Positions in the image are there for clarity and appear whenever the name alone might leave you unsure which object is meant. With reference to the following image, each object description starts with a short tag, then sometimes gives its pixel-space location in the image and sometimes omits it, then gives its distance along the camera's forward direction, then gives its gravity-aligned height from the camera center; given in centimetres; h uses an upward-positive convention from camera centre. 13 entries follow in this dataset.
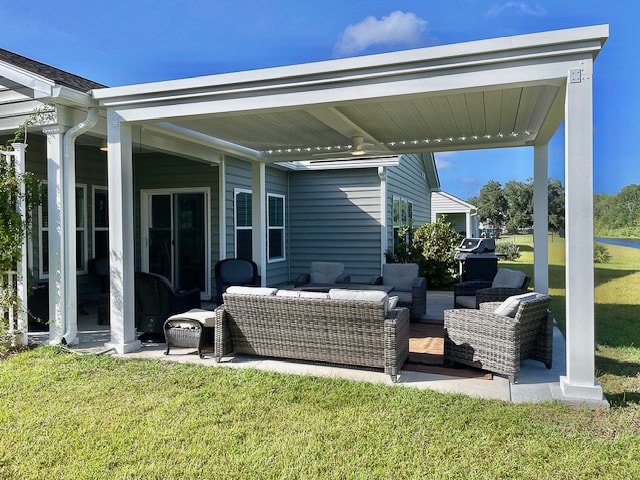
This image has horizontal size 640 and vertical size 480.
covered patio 358 +136
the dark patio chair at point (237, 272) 758 -60
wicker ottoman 491 -101
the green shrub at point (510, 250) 2145 -77
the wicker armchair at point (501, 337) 407 -96
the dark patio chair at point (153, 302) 561 -79
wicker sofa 419 -88
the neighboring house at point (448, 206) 2191 +142
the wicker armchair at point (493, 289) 564 -73
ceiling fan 666 +139
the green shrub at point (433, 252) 1076 -41
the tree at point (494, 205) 4528 +285
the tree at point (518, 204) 4144 +275
